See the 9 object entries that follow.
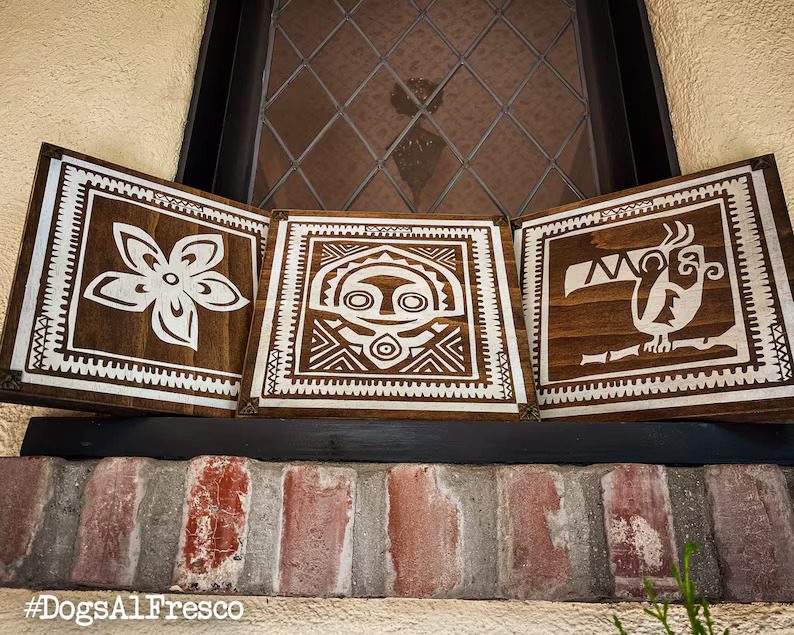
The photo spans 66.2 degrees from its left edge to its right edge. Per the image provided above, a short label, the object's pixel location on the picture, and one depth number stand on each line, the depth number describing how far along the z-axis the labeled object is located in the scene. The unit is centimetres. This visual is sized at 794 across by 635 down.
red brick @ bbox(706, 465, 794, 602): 73
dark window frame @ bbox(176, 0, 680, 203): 127
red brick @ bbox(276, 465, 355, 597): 74
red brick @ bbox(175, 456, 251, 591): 74
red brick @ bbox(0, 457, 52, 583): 76
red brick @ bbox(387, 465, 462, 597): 74
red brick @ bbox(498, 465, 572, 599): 74
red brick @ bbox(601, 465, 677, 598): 73
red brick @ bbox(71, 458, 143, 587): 75
